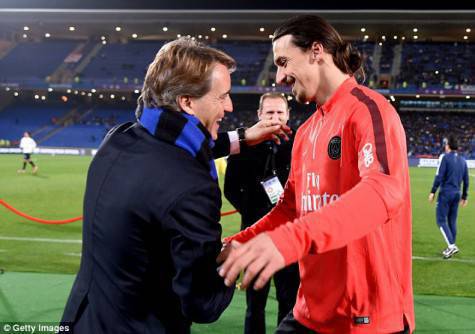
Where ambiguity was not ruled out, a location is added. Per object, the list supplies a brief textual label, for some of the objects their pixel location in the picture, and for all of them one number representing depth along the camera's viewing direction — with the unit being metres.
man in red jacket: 1.47
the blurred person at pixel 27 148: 22.53
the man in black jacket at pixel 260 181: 4.31
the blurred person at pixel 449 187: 8.85
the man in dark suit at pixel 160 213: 1.59
